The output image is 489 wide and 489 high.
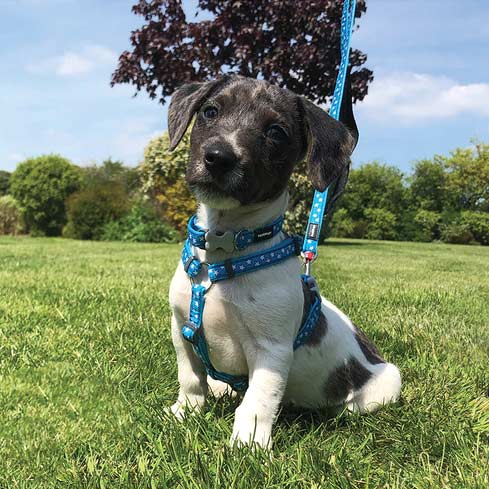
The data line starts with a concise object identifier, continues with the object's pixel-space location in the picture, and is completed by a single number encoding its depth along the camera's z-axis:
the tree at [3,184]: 43.66
